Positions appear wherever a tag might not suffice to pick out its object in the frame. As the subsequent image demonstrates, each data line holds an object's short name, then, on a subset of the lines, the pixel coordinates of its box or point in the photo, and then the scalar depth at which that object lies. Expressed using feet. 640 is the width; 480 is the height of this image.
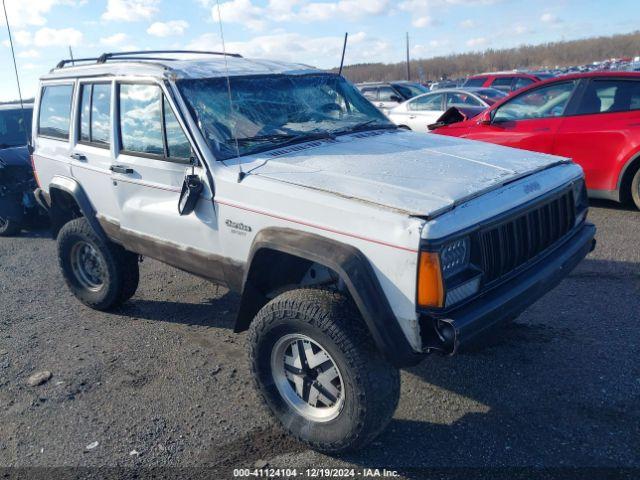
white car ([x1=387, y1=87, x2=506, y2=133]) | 39.17
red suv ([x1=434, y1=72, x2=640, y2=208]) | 20.66
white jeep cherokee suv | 8.38
